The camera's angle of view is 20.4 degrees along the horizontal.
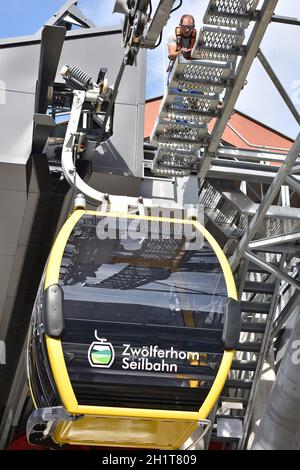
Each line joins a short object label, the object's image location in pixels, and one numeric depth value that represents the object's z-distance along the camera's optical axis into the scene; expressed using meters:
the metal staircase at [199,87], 10.04
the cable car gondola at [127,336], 8.02
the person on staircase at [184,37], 10.89
